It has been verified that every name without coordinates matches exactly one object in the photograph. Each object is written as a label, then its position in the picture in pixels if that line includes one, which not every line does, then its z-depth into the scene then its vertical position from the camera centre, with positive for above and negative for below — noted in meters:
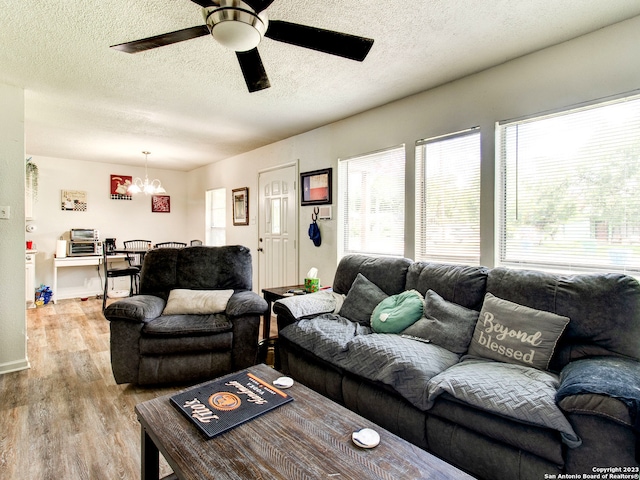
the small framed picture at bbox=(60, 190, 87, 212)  5.62 +0.64
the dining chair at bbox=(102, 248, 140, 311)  4.66 -0.48
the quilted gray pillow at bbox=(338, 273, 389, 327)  2.49 -0.49
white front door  4.29 +0.13
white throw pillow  2.70 -0.54
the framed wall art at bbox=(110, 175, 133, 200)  6.08 +0.93
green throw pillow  2.20 -0.52
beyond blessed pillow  1.67 -0.52
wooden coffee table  1.03 -0.72
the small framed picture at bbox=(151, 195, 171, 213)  6.54 +0.67
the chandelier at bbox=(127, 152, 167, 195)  5.24 +1.01
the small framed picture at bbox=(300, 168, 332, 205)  3.78 +0.58
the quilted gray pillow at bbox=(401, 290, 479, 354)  1.95 -0.54
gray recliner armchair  2.39 -0.70
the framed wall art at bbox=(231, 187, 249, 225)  5.19 +0.51
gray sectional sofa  1.24 -0.65
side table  2.86 -0.76
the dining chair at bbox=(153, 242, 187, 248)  5.96 -0.13
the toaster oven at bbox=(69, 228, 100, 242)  5.59 +0.05
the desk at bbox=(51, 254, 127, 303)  5.32 -0.40
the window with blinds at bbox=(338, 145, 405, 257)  3.15 +0.34
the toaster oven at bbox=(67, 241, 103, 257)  5.57 -0.18
